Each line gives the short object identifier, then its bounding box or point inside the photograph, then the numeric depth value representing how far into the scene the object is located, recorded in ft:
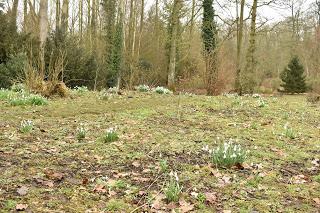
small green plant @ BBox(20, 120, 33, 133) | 20.22
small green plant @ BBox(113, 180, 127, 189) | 13.41
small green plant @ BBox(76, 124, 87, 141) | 19.74
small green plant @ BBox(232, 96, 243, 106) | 36.47
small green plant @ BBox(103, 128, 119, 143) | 19.13
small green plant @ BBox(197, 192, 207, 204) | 12.69
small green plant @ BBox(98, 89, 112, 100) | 35.22
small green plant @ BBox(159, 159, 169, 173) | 15.13
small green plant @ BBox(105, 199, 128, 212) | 11.73
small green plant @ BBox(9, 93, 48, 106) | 29.17
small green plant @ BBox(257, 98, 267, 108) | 36.06
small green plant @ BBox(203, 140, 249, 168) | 15.78
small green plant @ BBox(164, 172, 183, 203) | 12.44
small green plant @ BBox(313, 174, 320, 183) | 15.66
